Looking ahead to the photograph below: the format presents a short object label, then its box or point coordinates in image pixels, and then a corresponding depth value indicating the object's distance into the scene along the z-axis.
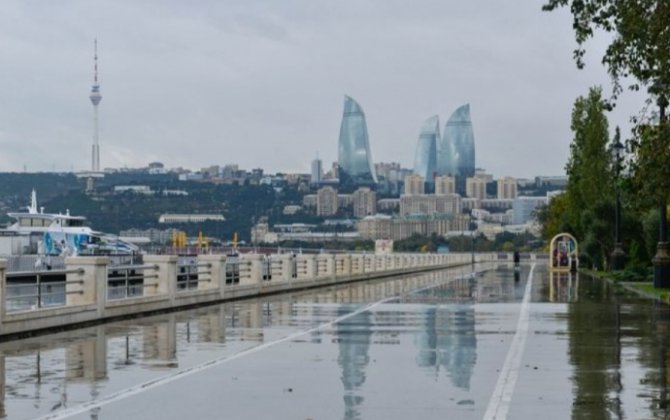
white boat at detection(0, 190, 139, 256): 119.07
